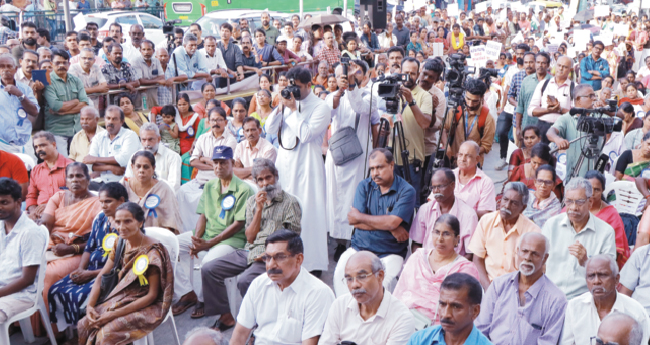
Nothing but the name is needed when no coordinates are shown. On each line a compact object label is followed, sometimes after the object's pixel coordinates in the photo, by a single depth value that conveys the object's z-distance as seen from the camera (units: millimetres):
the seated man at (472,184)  4797
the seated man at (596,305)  3383
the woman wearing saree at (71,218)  4727
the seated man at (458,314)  3012
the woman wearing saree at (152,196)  4996
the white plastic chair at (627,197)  5016
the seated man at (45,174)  5398
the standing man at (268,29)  11836
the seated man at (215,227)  4891
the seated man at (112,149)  5910
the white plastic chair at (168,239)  4402
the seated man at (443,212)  4371
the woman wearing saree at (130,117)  6945
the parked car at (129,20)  14398
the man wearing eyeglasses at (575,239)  3938
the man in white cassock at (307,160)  5289
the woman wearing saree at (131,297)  3938
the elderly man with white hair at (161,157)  5703
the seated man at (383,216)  4336
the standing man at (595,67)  11820
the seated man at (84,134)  6219
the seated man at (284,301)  3557
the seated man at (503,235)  4070
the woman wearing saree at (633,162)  5375
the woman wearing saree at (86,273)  4343
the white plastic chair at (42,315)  4094
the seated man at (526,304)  3490
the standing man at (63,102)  6707
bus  17688
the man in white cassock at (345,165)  5762
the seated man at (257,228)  4633
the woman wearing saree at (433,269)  3789
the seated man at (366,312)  3336
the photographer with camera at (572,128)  5625
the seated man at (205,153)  6016
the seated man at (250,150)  5926
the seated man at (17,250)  4180
